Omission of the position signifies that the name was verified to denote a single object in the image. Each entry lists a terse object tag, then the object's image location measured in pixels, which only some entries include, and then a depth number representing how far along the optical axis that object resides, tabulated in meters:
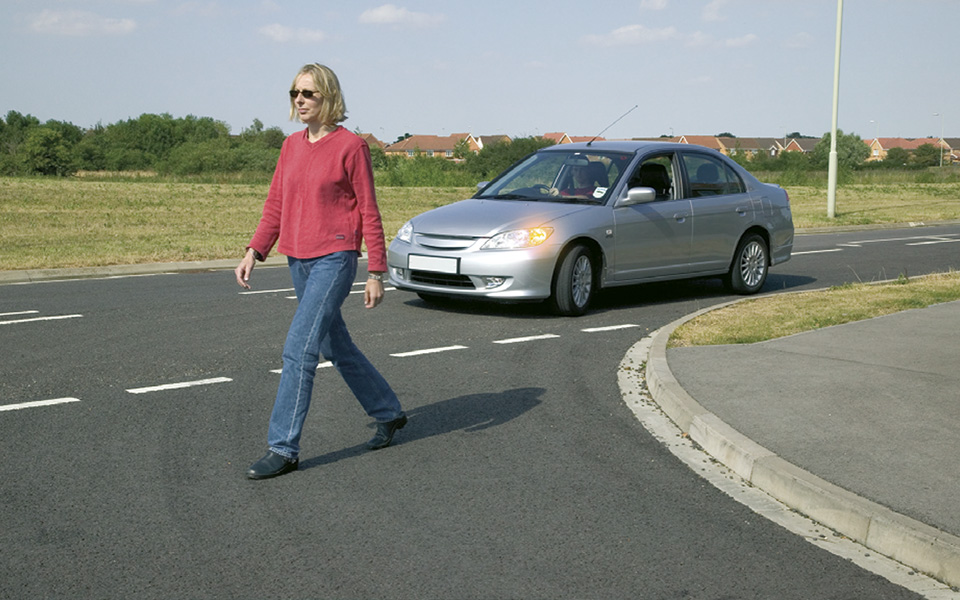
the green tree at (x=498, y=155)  66.10
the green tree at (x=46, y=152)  86.31
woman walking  5.08
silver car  10.23
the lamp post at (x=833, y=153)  25.28
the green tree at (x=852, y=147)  149.00
